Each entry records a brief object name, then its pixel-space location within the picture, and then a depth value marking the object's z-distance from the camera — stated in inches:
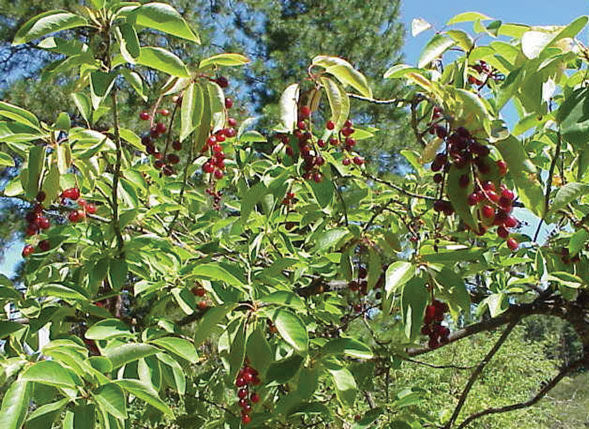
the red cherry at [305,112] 49.7
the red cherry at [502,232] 47.1
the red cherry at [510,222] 44.3
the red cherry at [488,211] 41.0
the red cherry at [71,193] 54.6
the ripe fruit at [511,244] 52.4
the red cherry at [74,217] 56.8
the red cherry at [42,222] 53.5
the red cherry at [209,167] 65.5
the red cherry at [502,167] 41.6
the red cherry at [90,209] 60.3
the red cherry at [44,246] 56.4
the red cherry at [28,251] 57.6
